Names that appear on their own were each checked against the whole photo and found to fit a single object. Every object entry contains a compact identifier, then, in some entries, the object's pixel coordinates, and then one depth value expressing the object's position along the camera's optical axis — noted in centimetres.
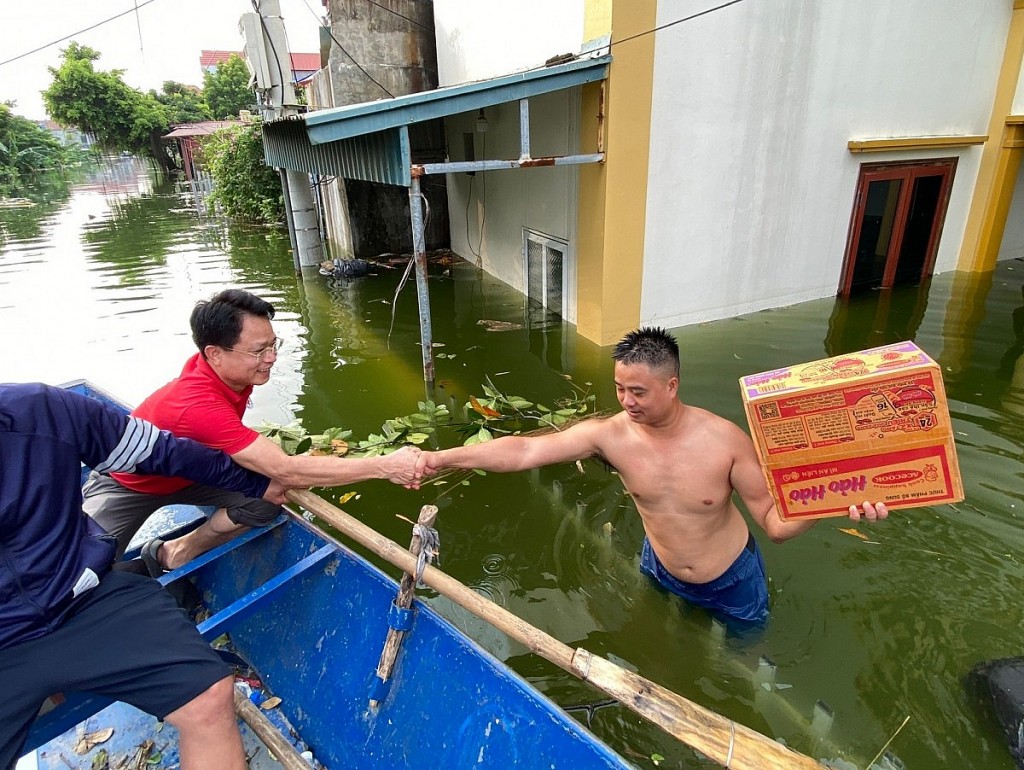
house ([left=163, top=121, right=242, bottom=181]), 3070
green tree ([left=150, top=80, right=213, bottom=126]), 4338
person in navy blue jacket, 201
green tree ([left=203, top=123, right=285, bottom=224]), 2006
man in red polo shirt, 299
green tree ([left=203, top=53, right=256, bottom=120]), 4716
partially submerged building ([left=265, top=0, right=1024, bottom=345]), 700
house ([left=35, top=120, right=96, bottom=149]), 6694
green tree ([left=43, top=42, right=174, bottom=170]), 3619
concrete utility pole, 1121
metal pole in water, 652
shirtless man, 283
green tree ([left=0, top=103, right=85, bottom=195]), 3662
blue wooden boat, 205
